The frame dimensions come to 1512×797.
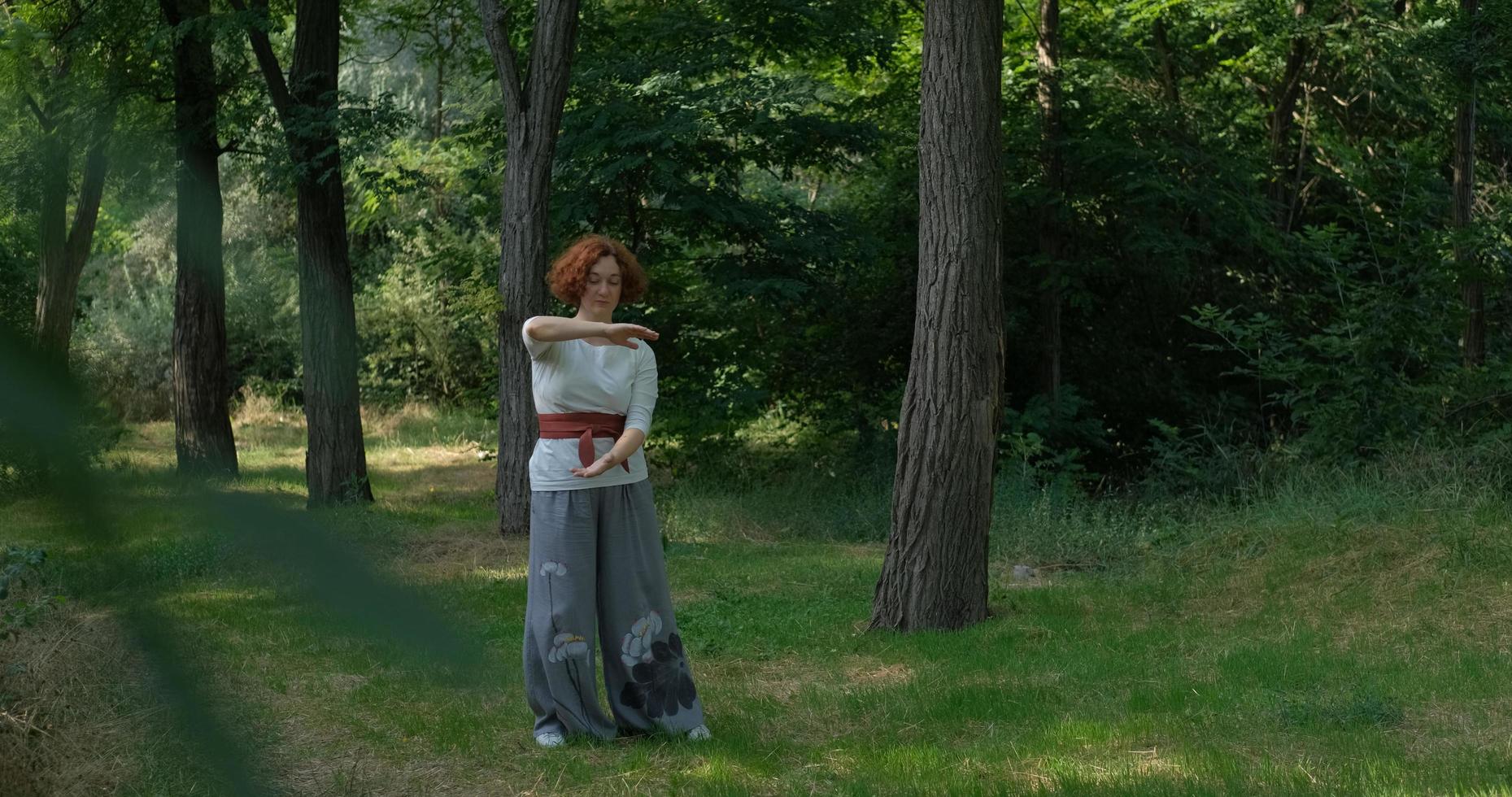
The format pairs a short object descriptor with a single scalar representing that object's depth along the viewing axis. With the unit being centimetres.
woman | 504
